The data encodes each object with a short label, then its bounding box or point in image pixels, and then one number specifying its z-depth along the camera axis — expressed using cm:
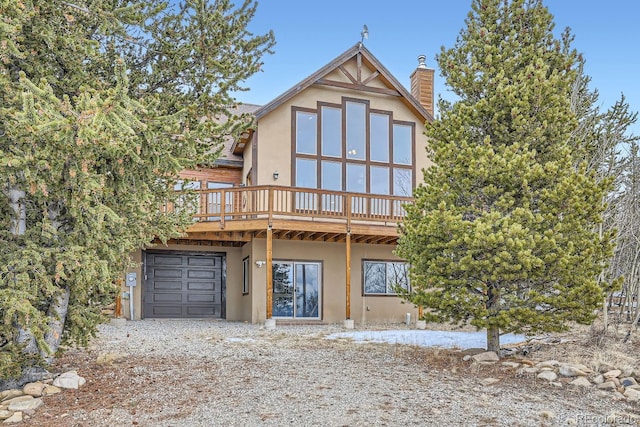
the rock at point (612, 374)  612
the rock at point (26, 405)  478
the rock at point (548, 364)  663
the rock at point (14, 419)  454
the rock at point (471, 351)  763
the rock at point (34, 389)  521
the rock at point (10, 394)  505
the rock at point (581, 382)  593
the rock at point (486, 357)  707
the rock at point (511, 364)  672
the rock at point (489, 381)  592
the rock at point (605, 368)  641
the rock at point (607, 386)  584
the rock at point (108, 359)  670
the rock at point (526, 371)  639
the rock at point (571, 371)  627
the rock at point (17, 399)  489
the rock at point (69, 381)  548
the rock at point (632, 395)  548
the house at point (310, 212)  1331
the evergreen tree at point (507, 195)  653
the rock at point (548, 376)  619
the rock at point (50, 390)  527
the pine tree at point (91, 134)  427
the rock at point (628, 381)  594
